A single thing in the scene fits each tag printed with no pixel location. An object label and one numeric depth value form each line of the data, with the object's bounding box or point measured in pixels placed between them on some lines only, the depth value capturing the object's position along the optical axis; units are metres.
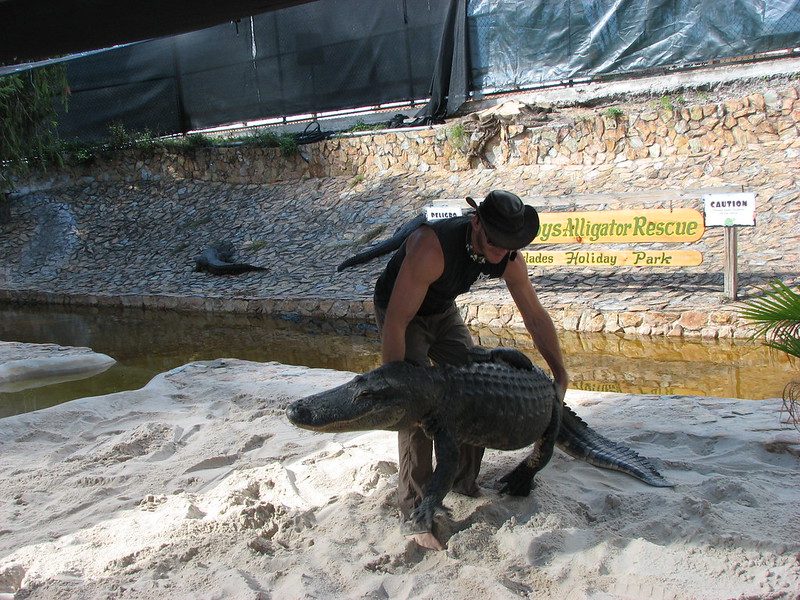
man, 2.60
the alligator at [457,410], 2.67
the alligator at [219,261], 10.42
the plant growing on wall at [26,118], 12.00
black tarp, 10.28
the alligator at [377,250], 9.40
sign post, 6.64
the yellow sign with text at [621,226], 6.99
